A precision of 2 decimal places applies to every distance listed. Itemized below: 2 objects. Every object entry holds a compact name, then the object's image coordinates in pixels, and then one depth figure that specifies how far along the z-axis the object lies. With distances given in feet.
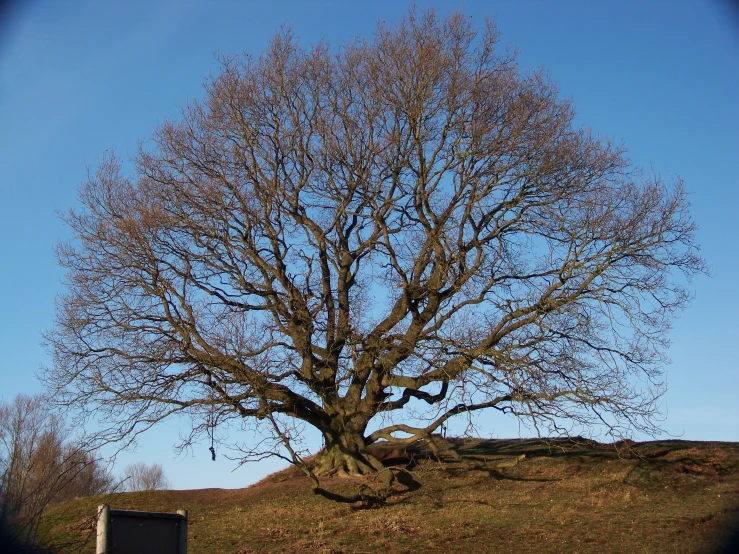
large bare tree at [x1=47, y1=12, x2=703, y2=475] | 52.08
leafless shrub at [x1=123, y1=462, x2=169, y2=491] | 142.51
